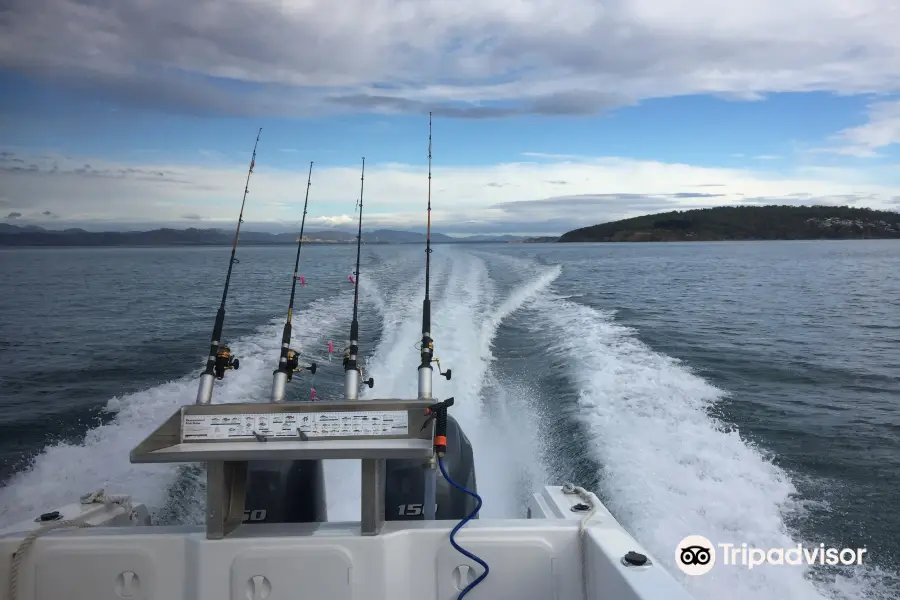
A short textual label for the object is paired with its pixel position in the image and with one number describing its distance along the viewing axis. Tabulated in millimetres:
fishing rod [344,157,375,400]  2582
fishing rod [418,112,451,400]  2559
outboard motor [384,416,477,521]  2921
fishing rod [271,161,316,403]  2635
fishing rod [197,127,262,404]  2518
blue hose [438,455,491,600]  2340
